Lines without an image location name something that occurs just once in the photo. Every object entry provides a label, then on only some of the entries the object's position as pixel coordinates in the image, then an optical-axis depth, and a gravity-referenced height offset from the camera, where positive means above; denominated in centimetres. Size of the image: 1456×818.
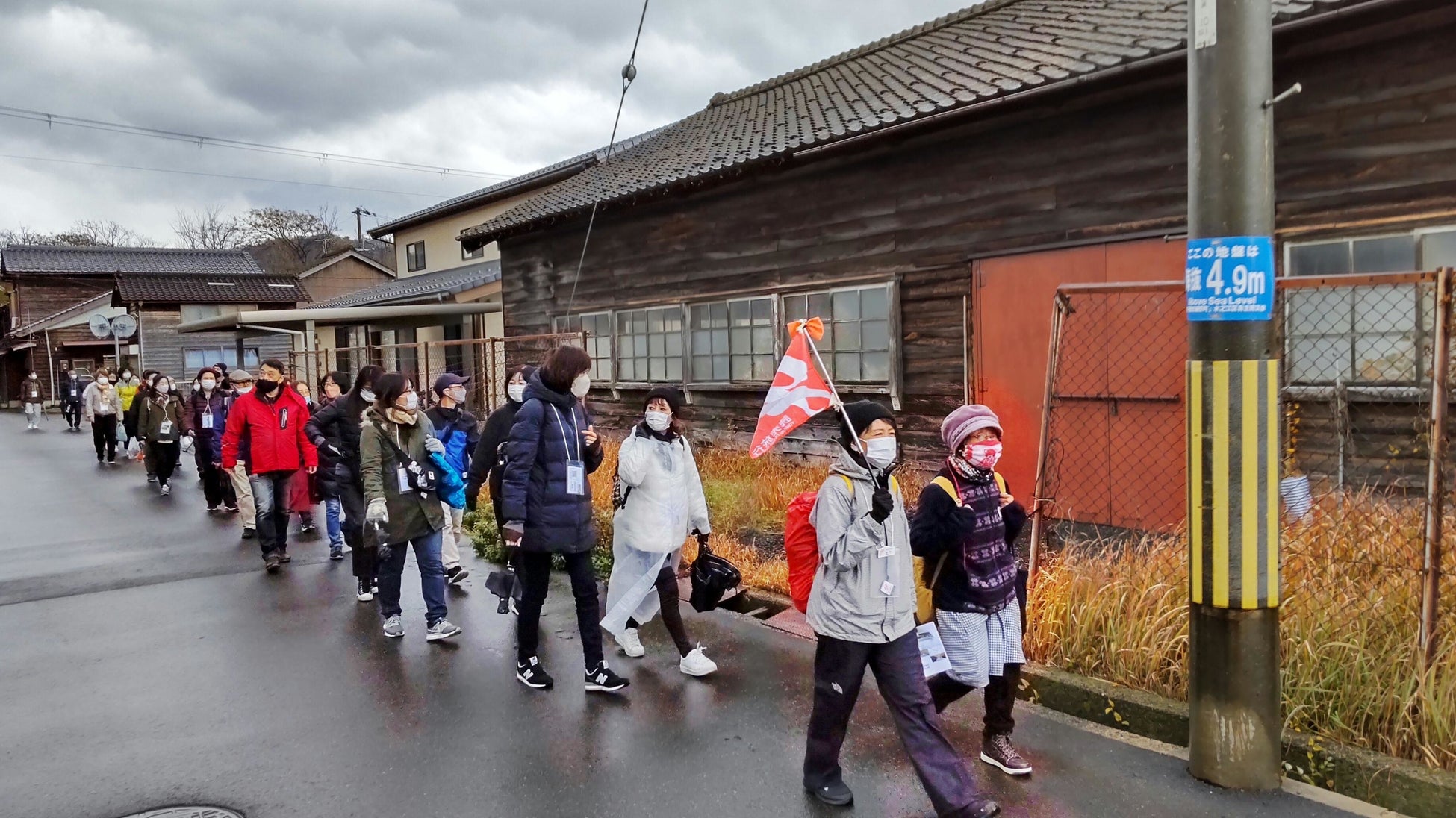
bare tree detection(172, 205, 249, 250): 5578 +1000
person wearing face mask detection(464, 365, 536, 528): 569 -44
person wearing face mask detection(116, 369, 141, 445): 1769 +9
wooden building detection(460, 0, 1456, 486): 627 +172
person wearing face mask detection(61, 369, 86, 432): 2697 -21
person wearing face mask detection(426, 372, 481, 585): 644 -29
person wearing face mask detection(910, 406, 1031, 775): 346 -75
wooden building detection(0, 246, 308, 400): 3309 +375
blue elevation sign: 317 +33
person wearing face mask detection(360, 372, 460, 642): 568 -68
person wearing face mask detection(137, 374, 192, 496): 1269 -49
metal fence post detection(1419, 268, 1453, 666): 362 -45
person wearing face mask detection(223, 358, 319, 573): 786 -50
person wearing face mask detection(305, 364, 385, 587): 677 -51
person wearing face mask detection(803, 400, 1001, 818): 327 -83
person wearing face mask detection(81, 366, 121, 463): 1684 -38
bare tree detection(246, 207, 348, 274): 5375 +961
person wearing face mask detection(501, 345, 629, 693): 462 -61
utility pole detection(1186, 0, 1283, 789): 318 -11
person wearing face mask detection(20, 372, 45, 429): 2752 -25
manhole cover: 349 -166
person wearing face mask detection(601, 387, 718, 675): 505 -77
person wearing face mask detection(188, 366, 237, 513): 1098 -52
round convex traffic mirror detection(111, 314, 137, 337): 2197 +171
